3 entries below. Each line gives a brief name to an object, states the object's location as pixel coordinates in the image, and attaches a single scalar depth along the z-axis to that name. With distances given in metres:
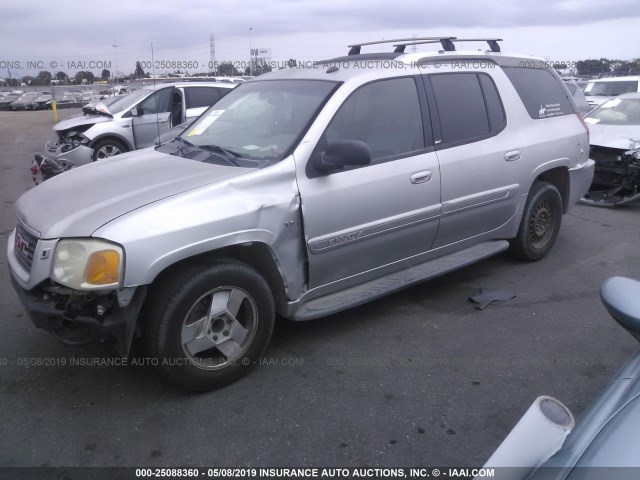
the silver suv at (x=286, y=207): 2.78
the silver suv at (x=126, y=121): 9.59
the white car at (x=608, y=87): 14.18
